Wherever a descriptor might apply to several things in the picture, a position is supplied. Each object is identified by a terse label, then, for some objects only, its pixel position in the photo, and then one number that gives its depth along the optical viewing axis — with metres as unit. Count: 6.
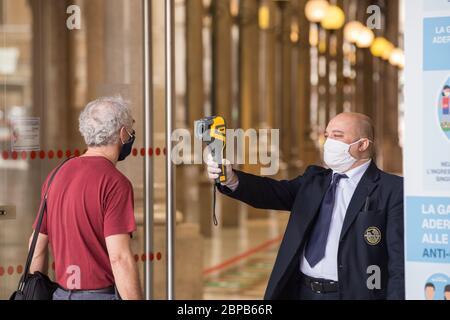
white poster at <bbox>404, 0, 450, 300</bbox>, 7.70
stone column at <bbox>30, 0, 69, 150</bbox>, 10.20
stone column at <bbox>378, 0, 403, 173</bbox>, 9.12
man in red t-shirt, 7.73
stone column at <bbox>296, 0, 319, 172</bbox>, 16.16
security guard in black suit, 7.87
